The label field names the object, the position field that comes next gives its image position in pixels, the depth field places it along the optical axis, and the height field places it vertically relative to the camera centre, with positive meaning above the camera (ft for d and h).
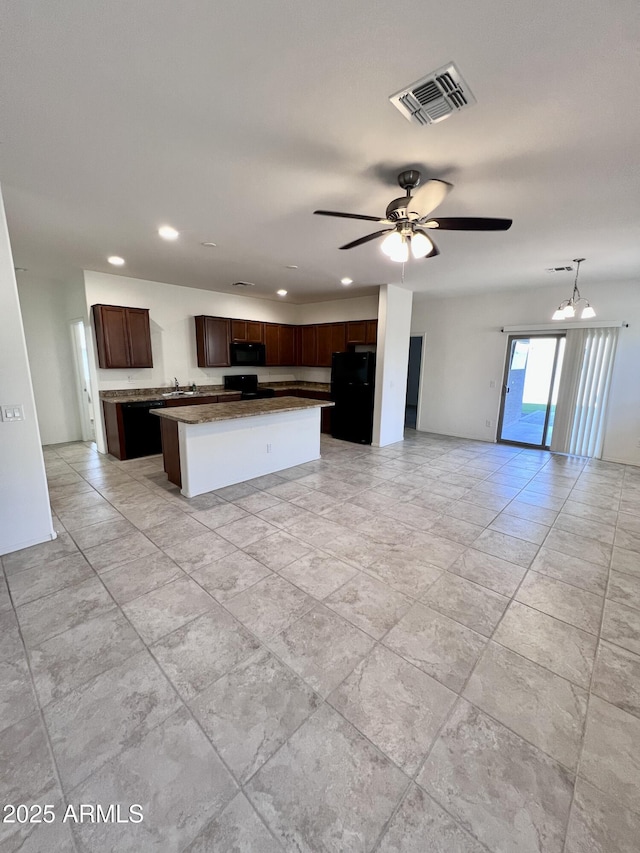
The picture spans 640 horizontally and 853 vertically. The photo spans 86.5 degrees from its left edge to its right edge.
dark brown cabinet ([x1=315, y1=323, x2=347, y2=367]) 22.00 +1.41
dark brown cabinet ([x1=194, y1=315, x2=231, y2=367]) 19.30 +1.21
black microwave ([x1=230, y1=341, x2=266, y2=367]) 20.74 +0.45
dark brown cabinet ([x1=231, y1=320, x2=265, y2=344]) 20.71 +1.90
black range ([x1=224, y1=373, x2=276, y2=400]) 21.34 -1.52
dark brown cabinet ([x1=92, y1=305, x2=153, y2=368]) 15.48 +1.16
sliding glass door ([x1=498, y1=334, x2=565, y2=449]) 18.89 -1.44
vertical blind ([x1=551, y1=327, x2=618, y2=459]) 16.97 -1.31
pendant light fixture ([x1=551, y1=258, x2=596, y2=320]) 14.39 +2.22
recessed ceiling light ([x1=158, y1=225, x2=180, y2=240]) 10.29 +3.96
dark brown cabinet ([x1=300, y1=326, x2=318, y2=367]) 23.55 +1.14
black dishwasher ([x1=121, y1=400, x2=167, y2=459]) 15.99 -3.25
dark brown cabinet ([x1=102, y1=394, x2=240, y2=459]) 15.70 -3.08
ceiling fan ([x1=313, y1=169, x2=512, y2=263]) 6.42 +2.94
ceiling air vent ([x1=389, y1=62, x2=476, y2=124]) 4.67 +3.83
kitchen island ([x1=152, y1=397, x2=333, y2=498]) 12.20 -3.12
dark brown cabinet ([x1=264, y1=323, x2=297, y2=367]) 22.79 +1.24
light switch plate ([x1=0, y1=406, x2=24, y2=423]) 8.45 -1.32
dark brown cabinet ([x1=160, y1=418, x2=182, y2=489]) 12.88 -3.39
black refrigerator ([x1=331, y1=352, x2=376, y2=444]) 19.44 -1.79
